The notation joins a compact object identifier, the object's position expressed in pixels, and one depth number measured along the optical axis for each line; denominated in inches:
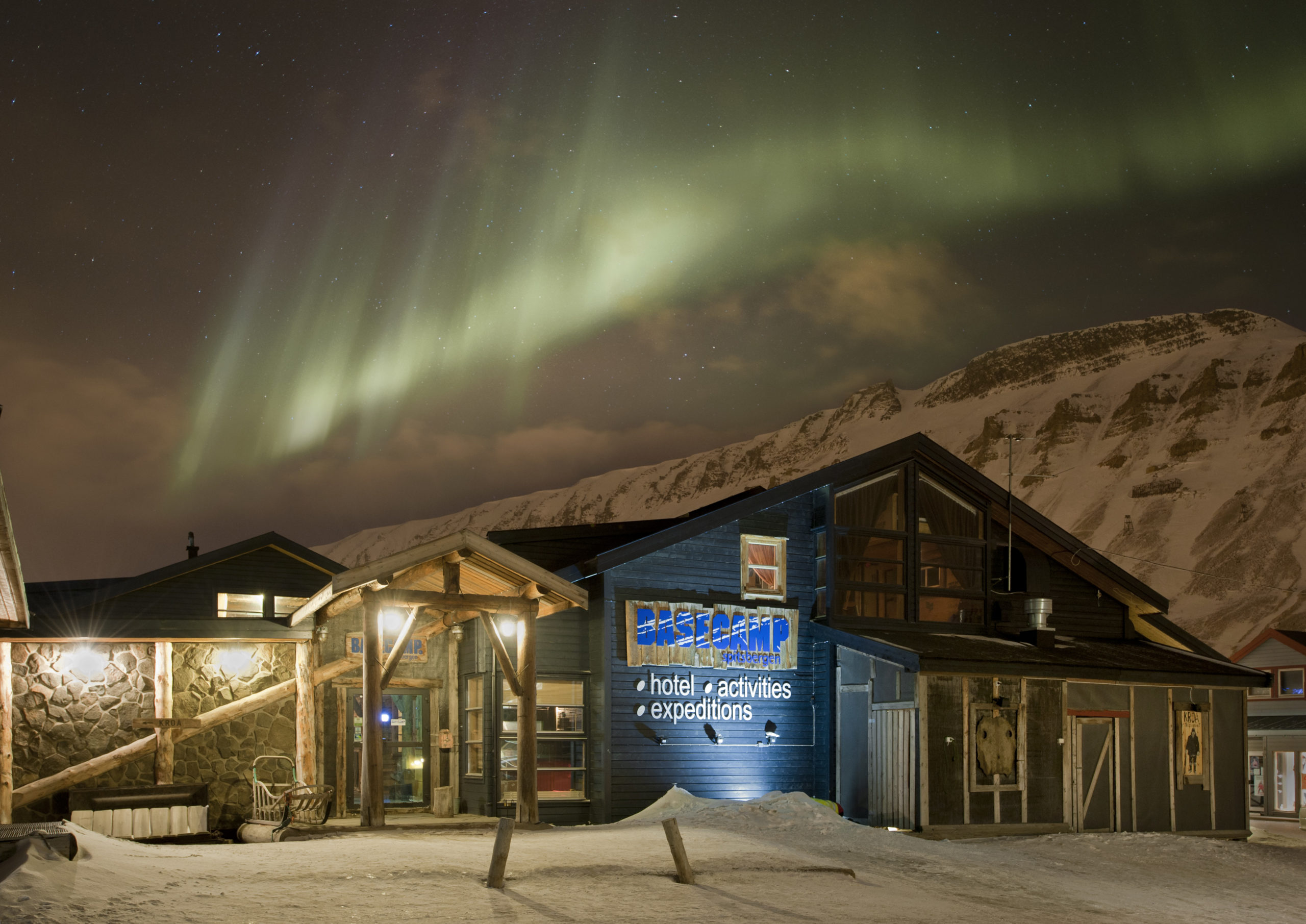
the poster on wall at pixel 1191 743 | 820.0
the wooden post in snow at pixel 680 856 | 451.5
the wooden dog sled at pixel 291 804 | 599.8
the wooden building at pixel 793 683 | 719.7
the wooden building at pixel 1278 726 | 1262.3
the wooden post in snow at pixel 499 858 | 422.3
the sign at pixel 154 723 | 701.9
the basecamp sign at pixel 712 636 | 739.4
